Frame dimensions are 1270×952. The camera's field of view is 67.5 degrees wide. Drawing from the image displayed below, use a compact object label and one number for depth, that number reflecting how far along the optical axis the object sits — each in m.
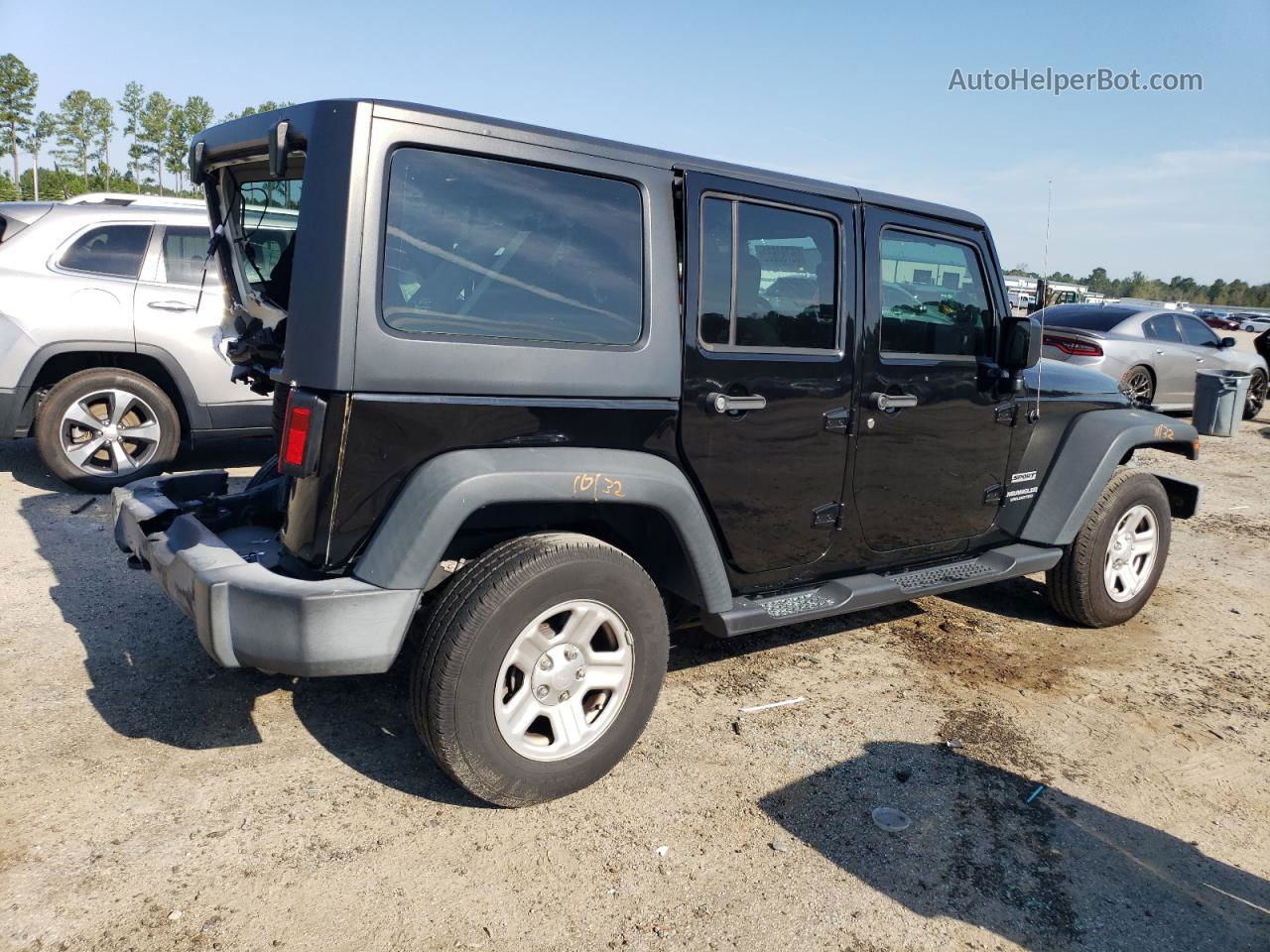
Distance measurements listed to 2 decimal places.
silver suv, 6.16
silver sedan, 11.67
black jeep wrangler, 2.70
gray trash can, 11.27
